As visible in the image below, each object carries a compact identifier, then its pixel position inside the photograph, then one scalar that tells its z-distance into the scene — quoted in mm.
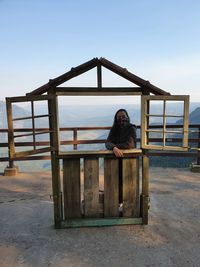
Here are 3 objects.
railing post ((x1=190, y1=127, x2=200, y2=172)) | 6934
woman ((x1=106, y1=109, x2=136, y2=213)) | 3895
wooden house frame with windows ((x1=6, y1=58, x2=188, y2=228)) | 3572
